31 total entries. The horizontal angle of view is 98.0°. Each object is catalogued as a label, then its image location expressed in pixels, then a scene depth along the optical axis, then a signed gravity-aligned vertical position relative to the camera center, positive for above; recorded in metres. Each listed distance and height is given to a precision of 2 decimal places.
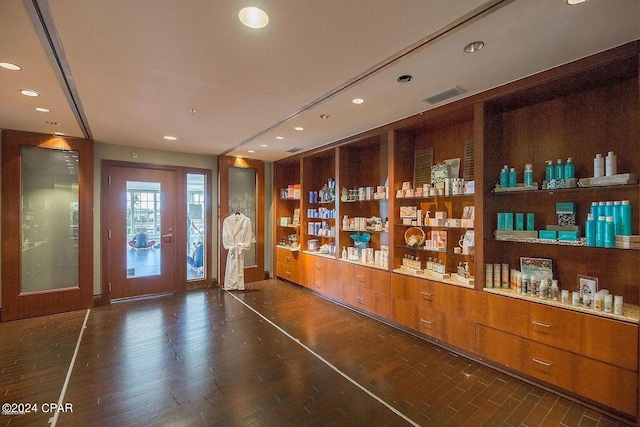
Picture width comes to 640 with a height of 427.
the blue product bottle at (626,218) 2.09 -0.05
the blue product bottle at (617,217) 2.13 -0.05
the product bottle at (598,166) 2.22 +0.36
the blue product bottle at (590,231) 2.23 -0.16
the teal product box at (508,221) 2.74 -0.10
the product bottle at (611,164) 2.16 +0.37
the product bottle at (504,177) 2.74 +0.34
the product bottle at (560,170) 2.46 +0.37
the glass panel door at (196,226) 5.54 -0.29
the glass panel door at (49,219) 4.07 -0.11
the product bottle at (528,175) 2.60 +0.34
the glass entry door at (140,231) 4.77 -0.34
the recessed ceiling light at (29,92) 2.61 +1.14
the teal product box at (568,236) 2.35 -0.21
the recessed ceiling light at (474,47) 1.89 +1.14
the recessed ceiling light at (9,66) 2.13 +1.14
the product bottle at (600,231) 2.17 -0.16
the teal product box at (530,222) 2.68 -0.10
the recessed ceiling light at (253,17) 1.58 +1.15
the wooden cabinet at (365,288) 3.74 -1.11
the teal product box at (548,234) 2.46 -0.21
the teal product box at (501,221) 2.78 -0.10
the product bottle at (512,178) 2.70 +0.33
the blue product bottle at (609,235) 2.13 -0.18
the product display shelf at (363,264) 3.86 -0.78
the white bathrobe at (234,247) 5.43 -0.69
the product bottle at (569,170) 2.41 +0.36
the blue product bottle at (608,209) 2.17 +0.02
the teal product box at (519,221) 2.72 -0.10
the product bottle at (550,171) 2.52 +0.36
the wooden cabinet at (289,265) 5.55 -1.13
